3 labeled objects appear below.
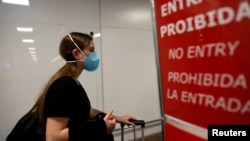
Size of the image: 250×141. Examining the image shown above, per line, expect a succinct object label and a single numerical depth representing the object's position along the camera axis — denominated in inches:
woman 40.3
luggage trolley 55.8
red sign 21.4
